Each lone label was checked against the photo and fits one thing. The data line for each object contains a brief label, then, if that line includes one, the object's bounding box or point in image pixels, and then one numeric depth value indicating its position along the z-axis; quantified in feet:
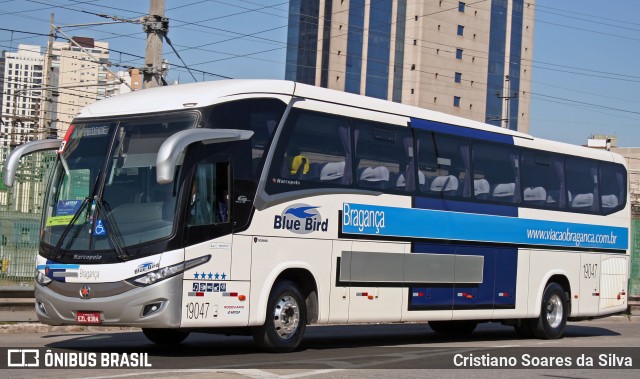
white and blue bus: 43.32
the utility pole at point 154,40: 71.26
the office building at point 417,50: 378.53
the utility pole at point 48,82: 136.46
